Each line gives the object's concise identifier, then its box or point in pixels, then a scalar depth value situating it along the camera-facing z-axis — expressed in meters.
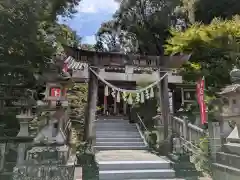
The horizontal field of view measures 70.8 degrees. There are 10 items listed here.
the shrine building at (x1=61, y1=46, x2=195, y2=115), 8.35
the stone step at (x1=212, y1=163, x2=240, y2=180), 4.42
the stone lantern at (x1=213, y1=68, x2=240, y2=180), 4.49
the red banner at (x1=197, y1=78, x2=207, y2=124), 6.53
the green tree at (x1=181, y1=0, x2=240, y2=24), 14.12
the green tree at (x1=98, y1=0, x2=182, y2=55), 18.24
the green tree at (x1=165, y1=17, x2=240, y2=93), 10.04
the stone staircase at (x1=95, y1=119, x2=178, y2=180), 5.23
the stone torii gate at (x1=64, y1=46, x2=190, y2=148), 7.85
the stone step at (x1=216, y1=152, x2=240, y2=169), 4.45
